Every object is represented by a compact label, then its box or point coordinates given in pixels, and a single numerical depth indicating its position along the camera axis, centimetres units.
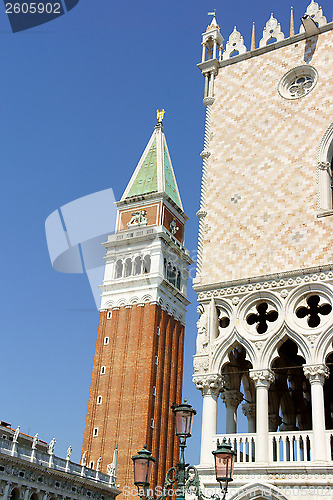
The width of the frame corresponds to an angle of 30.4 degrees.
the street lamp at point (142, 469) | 1124
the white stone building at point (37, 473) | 2962
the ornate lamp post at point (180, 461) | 1109
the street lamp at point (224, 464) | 1067
